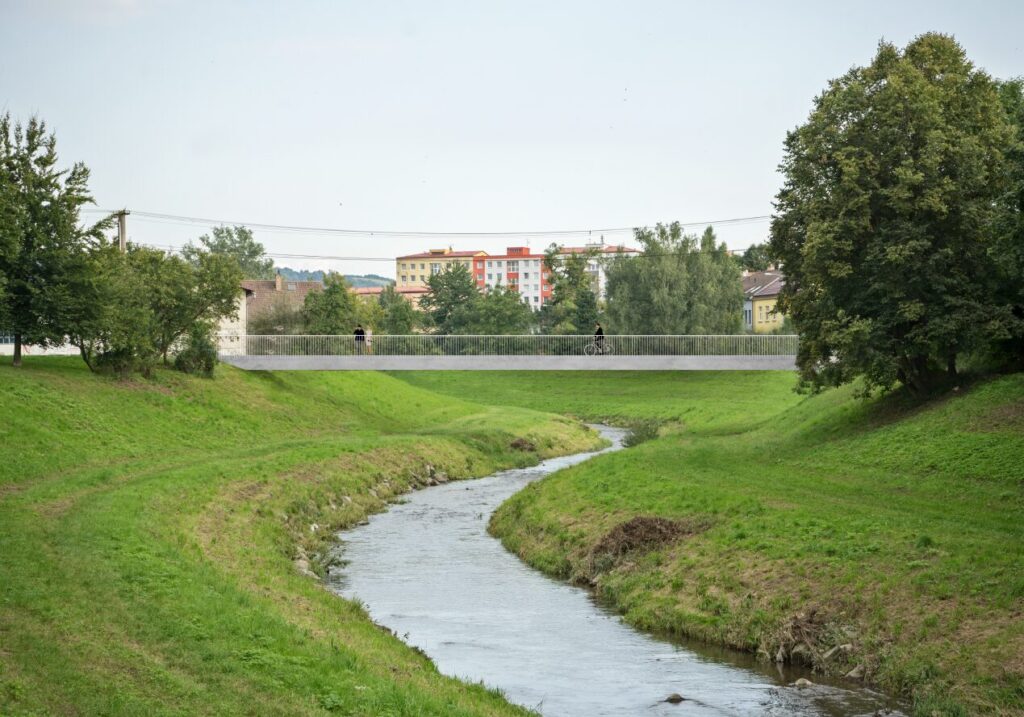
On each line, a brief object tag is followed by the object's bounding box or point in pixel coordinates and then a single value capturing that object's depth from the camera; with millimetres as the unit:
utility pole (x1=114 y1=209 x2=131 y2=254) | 66438
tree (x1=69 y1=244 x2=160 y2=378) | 57156
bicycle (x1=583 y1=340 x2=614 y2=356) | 72688
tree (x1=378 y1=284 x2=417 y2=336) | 125625
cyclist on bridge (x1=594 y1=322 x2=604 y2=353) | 72438
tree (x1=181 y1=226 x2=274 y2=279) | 71375
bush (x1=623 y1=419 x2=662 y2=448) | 66625
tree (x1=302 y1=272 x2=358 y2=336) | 98125
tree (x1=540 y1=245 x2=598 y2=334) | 139125
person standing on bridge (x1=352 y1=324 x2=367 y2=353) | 76125
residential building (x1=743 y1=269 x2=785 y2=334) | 161250
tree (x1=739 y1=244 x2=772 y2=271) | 148075
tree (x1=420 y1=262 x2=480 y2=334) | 153875
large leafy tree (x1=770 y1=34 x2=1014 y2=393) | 45250
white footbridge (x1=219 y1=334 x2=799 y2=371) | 69250
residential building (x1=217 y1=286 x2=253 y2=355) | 76500
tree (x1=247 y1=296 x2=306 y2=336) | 97875
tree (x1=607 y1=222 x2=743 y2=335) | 115500
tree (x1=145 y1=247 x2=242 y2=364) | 65375
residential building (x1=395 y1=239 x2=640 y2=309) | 137375
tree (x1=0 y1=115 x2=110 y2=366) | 55719
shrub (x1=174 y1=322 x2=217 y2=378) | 67000
